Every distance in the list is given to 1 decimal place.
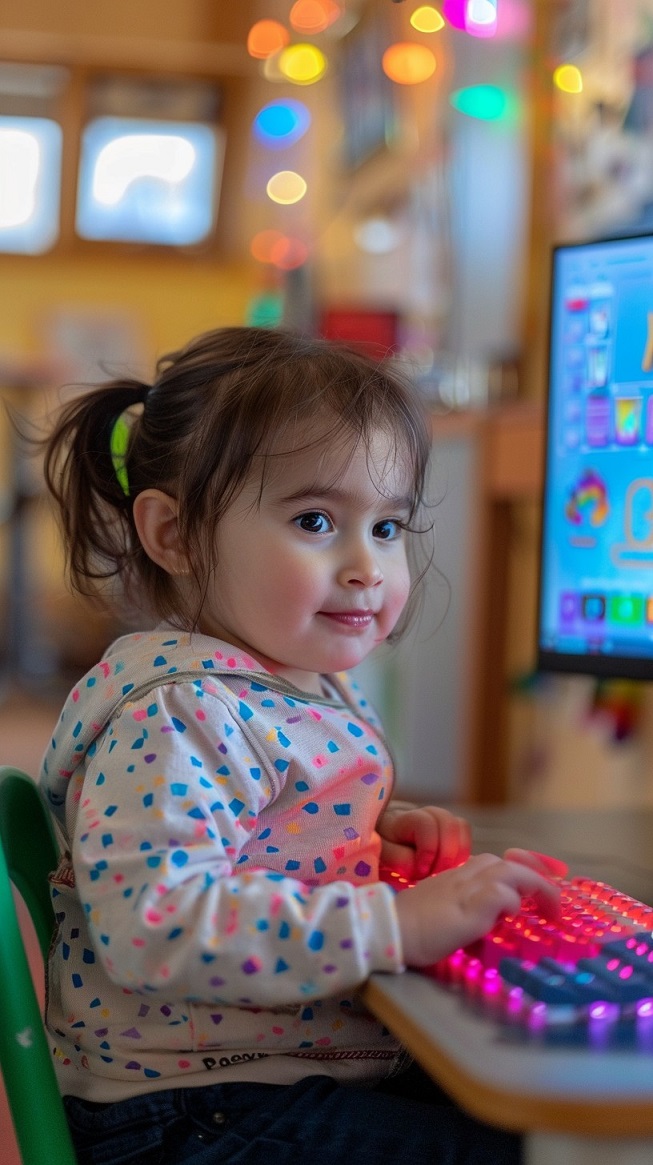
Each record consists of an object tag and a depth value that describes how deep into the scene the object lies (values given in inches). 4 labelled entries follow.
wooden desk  40.7
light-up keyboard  43.4
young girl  46.2
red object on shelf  132.1
